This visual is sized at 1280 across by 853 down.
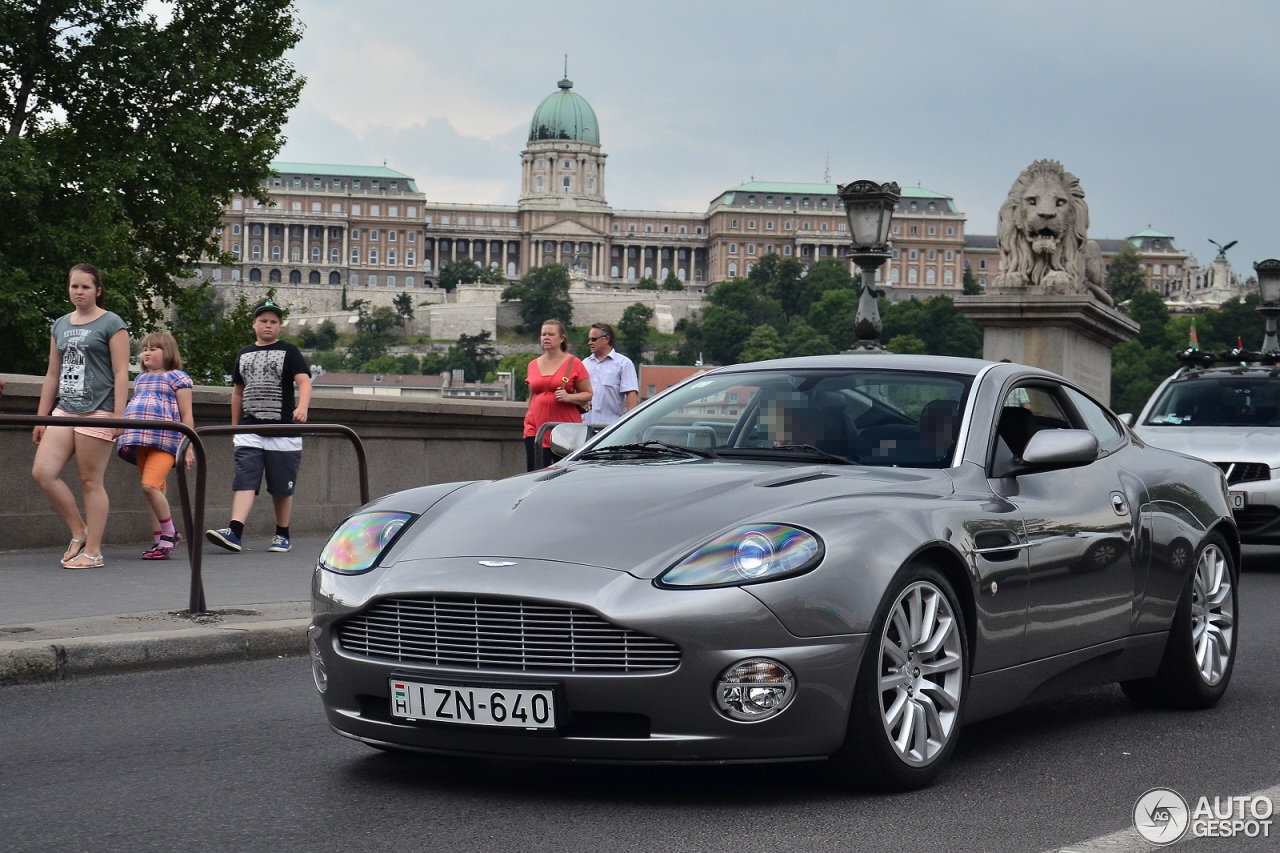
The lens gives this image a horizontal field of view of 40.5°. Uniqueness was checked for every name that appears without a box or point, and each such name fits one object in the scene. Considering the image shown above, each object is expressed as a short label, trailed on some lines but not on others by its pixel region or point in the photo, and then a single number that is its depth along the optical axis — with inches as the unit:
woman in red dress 504.4
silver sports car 173.0
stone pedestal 830.5
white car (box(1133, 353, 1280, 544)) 486.0
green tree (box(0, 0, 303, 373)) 1049.5
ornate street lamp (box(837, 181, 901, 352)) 739.4
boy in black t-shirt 454.6
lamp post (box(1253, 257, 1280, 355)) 1208.2
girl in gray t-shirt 401.4
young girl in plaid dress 428.5
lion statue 847.7
